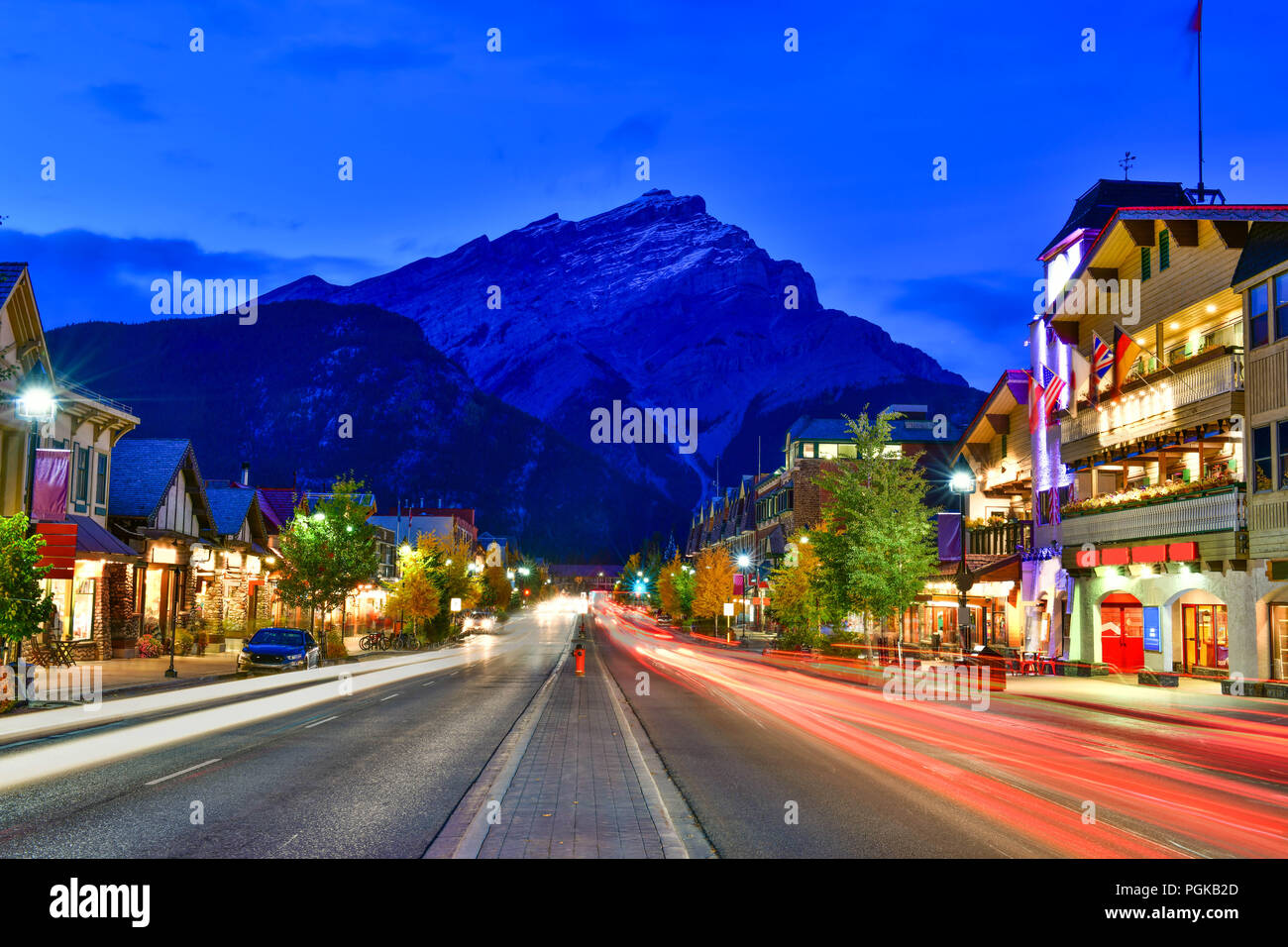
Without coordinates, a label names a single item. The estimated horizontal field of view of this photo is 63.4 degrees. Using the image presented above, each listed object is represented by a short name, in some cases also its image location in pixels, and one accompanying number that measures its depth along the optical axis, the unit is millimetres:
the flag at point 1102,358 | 38781
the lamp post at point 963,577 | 37375
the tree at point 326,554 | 46719
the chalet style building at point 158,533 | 40938
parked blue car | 34844
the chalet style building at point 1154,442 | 31016
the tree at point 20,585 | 21453
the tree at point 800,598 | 51781
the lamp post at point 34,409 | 23328
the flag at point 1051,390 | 42925
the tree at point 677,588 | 101312
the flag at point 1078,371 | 41375
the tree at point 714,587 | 85250
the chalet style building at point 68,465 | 29891
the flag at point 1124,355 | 36812
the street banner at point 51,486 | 29516
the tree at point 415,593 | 62312
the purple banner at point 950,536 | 59300
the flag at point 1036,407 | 45125
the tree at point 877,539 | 43031
